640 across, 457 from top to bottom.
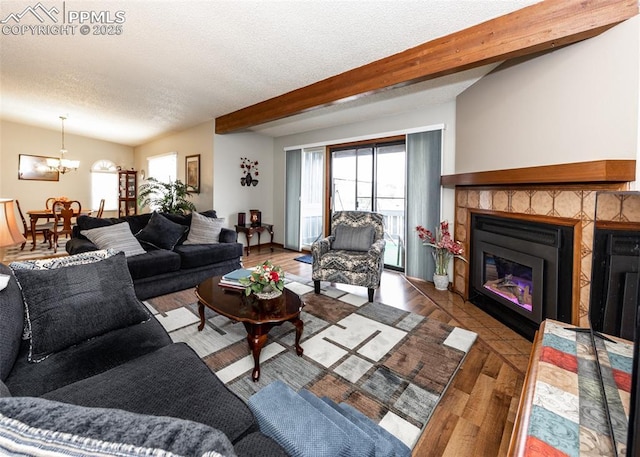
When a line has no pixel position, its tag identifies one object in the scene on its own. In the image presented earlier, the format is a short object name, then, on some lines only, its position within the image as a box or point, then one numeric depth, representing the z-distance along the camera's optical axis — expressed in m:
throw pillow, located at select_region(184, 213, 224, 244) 3.98
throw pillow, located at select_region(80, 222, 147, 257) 3.13
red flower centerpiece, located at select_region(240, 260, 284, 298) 2.11
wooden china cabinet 6.82
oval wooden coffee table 1.84
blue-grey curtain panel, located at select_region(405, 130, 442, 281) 3.84
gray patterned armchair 3.17
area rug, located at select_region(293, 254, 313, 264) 4.97
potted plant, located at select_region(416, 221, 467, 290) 3.41
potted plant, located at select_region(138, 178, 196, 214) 5.33
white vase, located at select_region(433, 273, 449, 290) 3.60
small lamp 1.62
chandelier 5.50
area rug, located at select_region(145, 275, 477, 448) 1.66
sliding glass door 4.40
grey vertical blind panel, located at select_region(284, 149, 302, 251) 5.63
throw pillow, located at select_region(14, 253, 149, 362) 1.33
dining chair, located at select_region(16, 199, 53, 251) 5.43
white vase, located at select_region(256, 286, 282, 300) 2.17
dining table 5.16
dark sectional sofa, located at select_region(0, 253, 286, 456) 0.46
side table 5.38
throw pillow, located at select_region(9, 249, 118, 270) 1.48
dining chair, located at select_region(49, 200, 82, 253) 5.24
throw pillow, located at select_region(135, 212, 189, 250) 3.59
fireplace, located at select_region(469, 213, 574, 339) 2.15
